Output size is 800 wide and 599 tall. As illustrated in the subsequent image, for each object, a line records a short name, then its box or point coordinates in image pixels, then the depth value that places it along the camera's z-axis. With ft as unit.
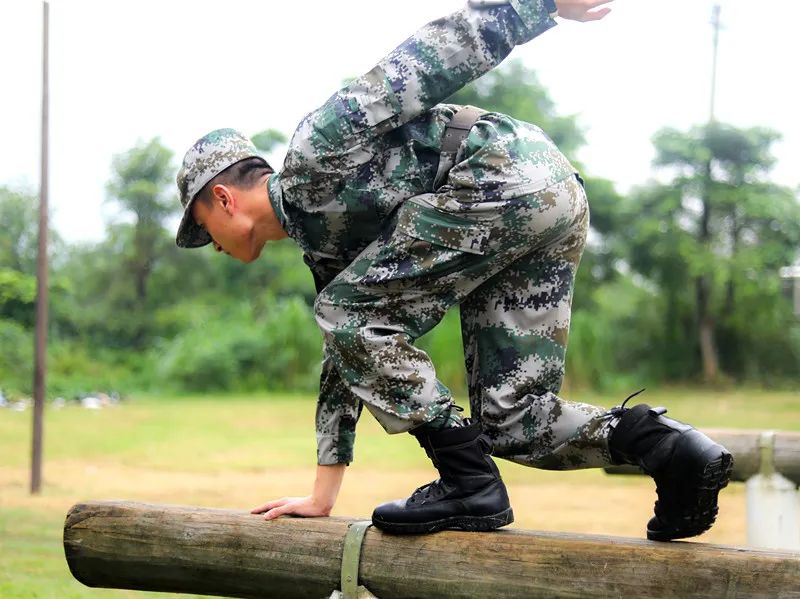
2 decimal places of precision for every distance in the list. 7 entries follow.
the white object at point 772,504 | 12.20
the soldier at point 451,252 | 6.74
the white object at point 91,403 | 43.34
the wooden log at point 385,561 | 6.24
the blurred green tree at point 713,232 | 57.52
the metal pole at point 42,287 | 24.50
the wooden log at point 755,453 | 12.10
